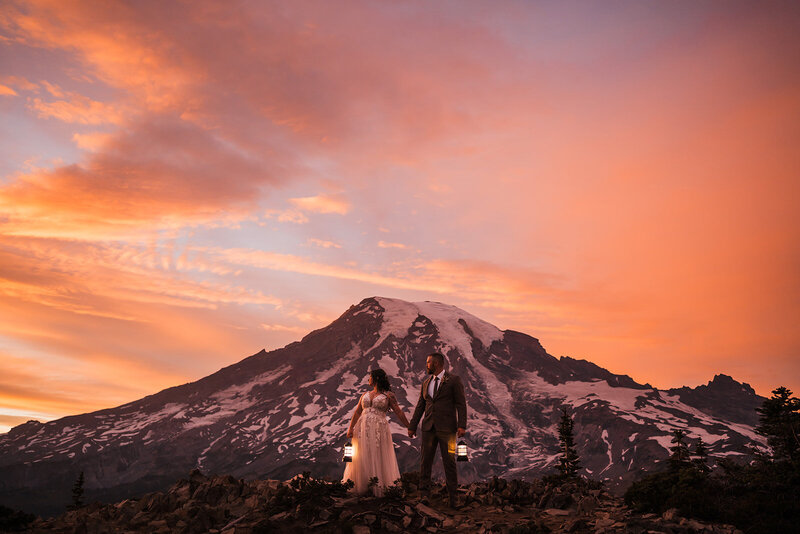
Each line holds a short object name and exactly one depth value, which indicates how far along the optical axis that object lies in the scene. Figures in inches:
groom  697.6
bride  719.7
